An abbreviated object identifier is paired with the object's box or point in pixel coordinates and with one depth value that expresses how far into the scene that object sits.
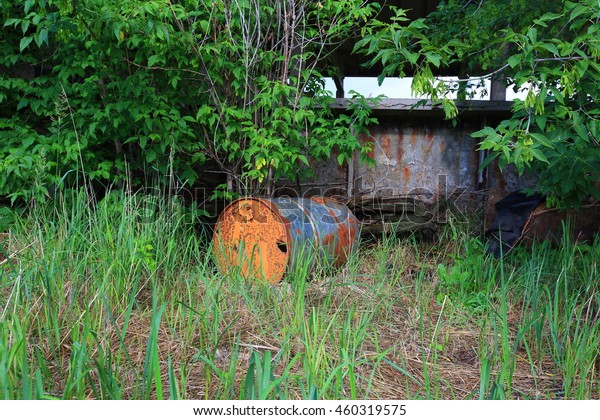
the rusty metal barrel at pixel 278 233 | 3.61
